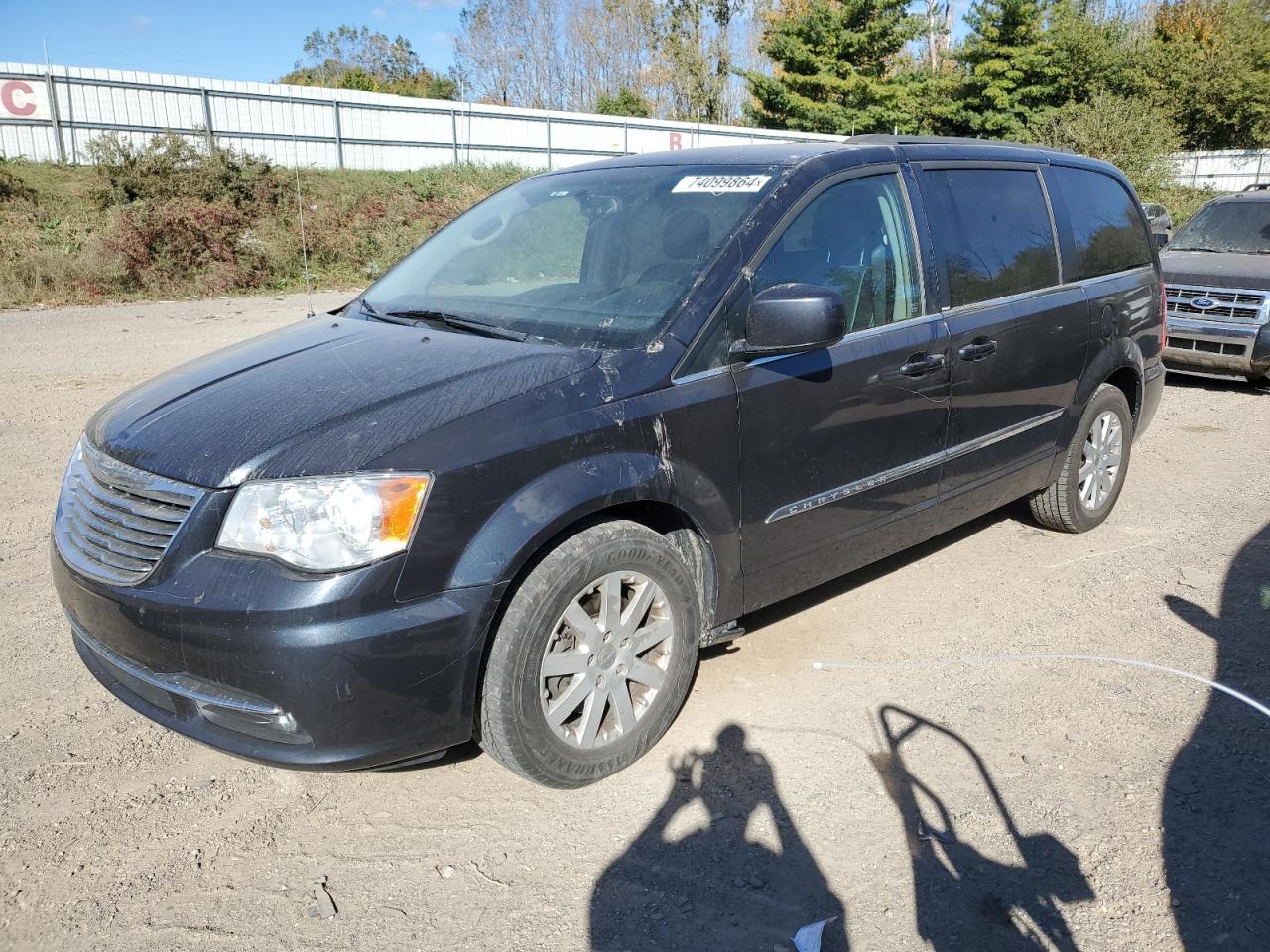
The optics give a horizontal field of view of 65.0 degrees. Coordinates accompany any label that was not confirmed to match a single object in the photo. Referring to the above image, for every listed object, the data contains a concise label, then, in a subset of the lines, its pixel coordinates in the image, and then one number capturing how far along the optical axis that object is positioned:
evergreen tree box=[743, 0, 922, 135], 40.88
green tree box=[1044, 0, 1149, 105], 39.19
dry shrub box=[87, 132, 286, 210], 19.36
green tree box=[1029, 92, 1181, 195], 27.97
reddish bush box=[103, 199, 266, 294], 16.84
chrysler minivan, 2.60
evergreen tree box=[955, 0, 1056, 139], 39.12
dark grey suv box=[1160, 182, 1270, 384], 8.97
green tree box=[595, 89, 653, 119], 42.62
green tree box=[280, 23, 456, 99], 64.75
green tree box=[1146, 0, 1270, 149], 38.03
